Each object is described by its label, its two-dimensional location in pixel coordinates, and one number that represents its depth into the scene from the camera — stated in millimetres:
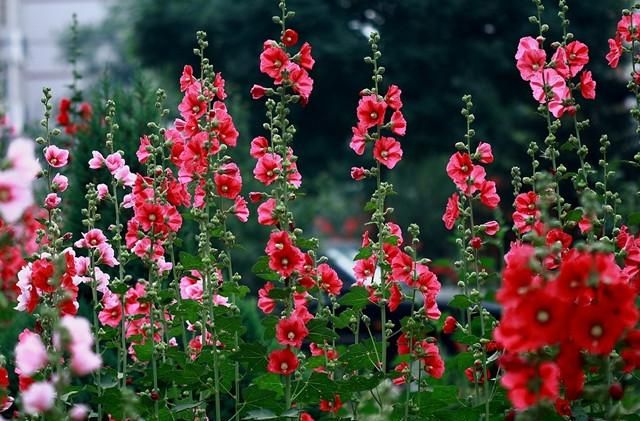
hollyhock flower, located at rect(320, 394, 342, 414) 6525
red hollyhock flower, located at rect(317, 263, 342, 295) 6253
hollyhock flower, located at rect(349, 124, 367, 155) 6054
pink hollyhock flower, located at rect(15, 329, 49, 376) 3861
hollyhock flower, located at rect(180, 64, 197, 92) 6243
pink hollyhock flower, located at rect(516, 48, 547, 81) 6090
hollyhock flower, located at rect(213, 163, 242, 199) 5897
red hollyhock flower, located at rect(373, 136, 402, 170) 6080
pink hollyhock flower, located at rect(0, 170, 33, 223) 3937
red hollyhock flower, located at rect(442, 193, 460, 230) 6150
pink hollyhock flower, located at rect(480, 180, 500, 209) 6163
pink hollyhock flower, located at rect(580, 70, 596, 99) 6331
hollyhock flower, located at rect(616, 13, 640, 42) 6433
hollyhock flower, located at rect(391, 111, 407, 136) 6070
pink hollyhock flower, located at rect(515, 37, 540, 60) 6103
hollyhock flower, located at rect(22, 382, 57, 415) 3751
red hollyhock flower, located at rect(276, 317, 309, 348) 5575
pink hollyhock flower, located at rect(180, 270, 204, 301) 6452
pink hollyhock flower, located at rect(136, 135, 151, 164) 6260
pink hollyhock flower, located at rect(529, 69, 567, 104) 6160
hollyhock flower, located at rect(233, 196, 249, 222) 6103
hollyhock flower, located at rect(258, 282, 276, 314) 5960
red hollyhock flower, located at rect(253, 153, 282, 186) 5924
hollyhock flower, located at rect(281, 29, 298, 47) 6020
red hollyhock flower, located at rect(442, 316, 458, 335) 6299
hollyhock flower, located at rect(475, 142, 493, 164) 6196
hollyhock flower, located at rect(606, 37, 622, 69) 6519
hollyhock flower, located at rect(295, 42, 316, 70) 6070
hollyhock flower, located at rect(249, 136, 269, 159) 6156
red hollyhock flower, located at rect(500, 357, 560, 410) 3904
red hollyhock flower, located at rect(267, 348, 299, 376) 5598
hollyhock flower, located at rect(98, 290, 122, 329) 6469
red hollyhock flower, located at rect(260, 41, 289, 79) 5951
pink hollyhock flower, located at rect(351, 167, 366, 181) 6215
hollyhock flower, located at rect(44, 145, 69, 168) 6416
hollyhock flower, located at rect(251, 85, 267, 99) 6007
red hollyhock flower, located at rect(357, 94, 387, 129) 5960
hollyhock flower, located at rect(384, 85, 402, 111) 6047
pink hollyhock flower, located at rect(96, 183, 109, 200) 6422
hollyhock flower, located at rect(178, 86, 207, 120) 6027
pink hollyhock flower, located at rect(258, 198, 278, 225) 5695
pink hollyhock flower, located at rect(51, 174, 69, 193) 6313
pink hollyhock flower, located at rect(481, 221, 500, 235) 6153
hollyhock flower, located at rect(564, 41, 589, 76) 6216
